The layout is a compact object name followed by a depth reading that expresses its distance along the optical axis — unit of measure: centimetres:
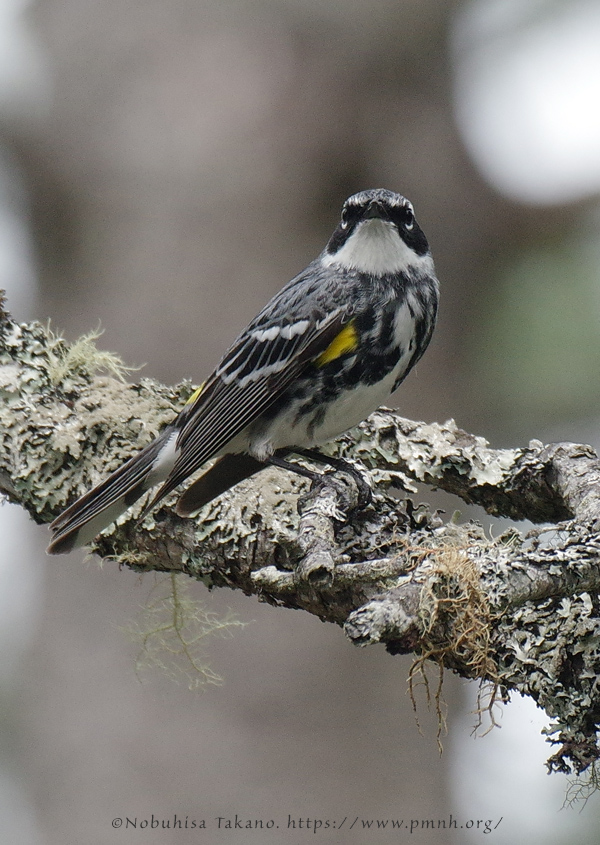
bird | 612
